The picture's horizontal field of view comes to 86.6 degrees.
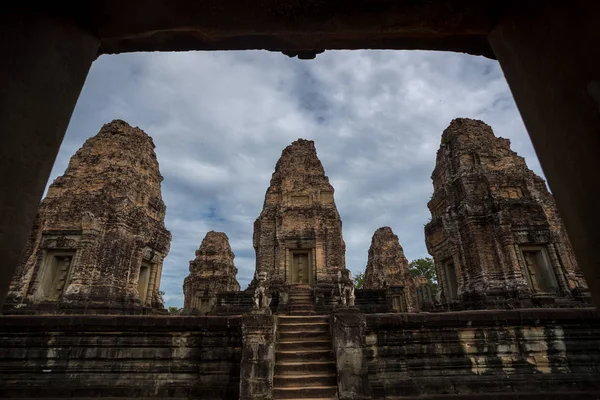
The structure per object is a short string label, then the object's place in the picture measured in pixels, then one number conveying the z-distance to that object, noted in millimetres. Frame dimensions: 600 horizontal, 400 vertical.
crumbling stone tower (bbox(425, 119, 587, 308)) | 13273
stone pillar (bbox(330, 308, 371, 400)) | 5518
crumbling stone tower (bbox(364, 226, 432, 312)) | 29516
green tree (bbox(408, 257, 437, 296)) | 44594
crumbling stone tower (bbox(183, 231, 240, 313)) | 29531
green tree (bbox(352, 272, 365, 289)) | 48794
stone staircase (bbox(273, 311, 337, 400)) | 5742
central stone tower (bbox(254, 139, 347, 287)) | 17864
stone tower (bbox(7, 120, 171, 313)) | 12977
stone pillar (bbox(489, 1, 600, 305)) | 1406
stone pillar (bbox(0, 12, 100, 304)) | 1442
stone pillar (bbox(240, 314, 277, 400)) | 5508
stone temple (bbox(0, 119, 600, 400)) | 5934
